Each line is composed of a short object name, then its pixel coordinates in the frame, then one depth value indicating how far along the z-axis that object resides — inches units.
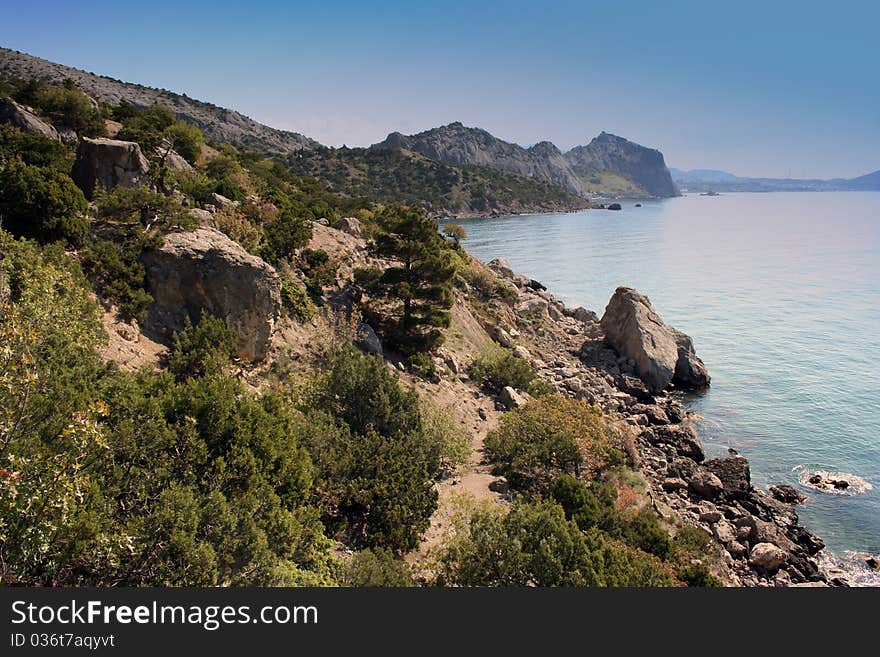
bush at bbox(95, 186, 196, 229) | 701.9
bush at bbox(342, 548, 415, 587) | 385.7
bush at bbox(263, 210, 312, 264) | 941.8
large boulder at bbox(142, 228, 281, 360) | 679.1
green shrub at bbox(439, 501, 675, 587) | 414.0
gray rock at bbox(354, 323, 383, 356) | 905.9
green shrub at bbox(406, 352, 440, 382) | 952.3
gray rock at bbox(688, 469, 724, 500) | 838.5
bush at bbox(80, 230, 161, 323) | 625.9
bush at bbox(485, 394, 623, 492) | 712.8
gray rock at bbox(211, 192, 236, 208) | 983.0
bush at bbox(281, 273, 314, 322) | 870.4
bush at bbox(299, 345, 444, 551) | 515.8
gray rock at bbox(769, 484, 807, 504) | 855.7
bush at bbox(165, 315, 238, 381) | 579.8
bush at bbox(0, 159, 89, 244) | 604.7
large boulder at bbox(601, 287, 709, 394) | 1330.0
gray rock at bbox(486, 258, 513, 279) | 2003.6
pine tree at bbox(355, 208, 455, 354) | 970.7
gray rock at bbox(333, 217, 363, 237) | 1305.4
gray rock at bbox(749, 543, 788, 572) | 673.0
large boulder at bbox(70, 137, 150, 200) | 785.6
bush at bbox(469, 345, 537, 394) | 1040.2
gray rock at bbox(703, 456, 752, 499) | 844.0
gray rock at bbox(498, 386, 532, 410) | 965.8
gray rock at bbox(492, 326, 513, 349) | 1344.7
